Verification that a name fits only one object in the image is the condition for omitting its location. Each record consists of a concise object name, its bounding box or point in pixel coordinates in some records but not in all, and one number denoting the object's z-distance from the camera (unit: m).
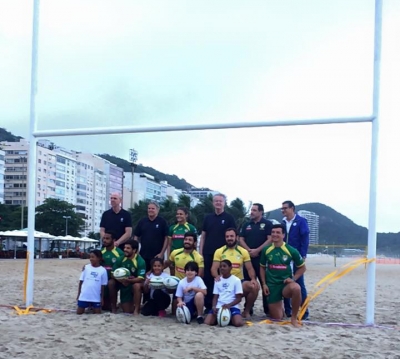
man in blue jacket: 6.32
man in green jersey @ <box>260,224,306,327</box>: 5.81
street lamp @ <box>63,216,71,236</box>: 59.19
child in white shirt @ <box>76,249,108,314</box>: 6.15
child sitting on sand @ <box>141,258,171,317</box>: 6.10
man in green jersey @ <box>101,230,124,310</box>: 6.40
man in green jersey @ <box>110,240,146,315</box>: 6.21
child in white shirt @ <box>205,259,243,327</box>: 5.62
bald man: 6.61
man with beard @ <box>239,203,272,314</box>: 6.29
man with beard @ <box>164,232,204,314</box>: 6.14
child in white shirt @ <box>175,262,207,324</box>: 5.77
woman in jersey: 6.45
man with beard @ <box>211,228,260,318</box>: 5.93
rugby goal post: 5.75
